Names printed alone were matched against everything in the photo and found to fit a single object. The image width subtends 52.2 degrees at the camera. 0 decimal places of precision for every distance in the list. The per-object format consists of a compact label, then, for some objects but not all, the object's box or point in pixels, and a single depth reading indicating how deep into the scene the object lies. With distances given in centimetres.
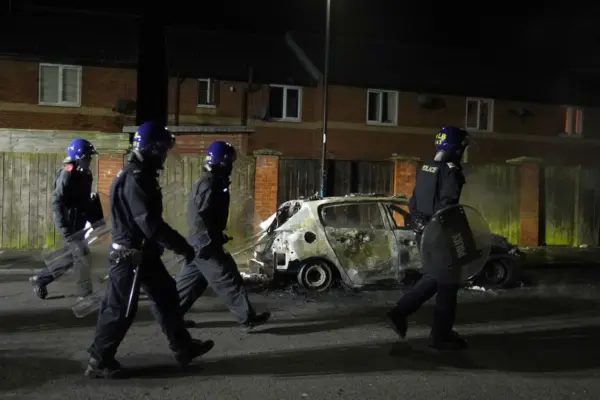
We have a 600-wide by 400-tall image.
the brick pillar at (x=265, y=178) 1496
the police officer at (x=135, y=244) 457
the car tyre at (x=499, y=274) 911
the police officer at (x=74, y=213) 734
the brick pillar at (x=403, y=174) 1603
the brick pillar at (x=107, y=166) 1416
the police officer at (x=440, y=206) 549
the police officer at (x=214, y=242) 577
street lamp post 1388
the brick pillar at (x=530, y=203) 1644
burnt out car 841
